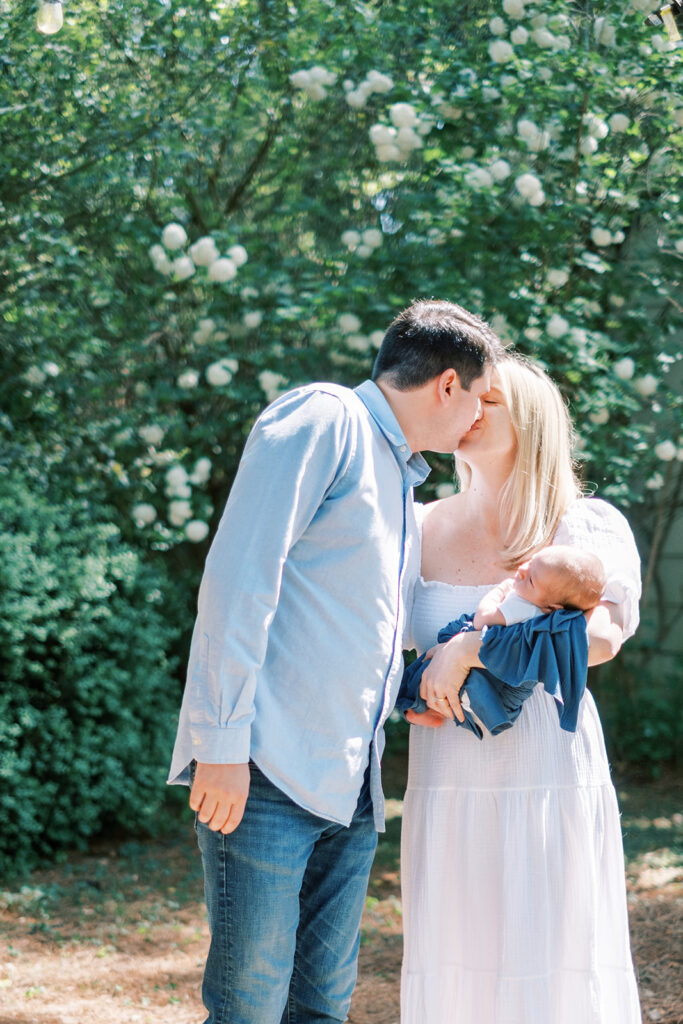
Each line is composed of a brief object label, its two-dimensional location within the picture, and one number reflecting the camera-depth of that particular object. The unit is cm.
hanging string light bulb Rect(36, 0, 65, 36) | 405
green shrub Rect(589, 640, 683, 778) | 638
